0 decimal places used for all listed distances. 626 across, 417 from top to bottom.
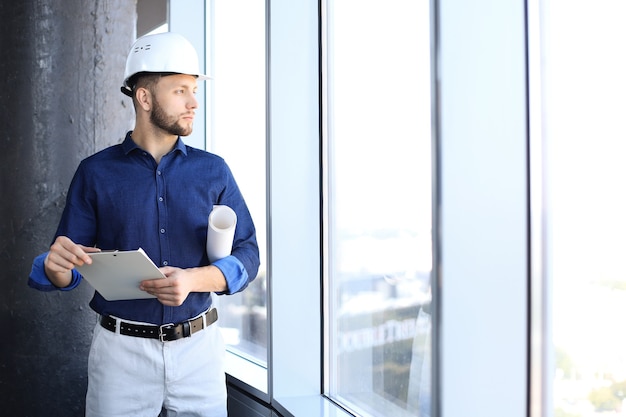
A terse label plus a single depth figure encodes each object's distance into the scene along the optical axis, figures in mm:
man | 1921
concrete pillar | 2729
